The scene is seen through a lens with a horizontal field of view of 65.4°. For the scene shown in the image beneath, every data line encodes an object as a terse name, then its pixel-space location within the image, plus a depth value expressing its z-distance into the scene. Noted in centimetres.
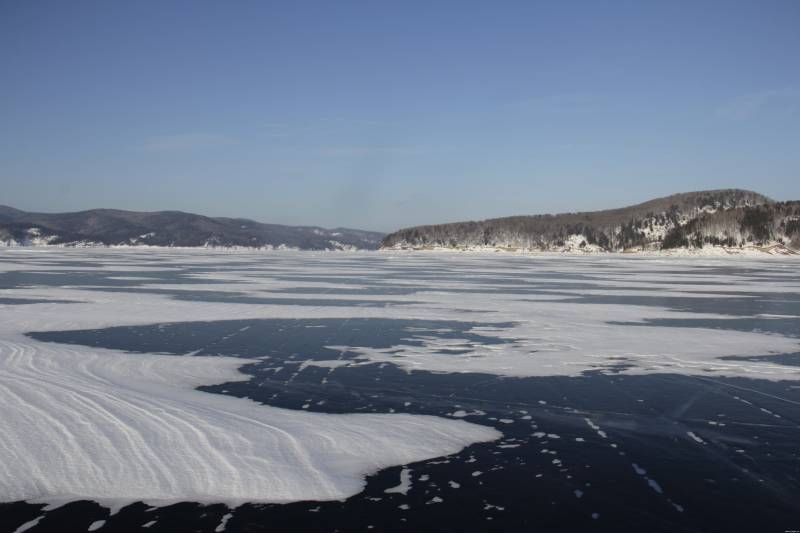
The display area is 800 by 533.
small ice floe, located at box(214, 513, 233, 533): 468
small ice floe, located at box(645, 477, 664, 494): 550
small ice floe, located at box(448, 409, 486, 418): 780
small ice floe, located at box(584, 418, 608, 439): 707
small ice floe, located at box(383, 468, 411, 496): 552
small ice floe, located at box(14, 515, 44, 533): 460
